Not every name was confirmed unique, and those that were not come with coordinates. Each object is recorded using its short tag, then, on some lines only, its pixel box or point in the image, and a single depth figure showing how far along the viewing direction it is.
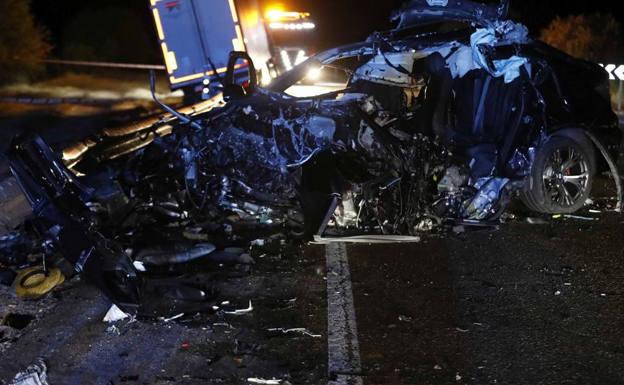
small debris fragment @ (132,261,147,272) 4.91
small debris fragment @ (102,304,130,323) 4.11
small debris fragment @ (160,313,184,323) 4.04
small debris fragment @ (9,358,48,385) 3.39
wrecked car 5.39
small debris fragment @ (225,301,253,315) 4.12
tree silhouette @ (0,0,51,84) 16.41
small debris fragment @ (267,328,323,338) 3.82
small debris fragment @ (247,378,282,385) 3.32
